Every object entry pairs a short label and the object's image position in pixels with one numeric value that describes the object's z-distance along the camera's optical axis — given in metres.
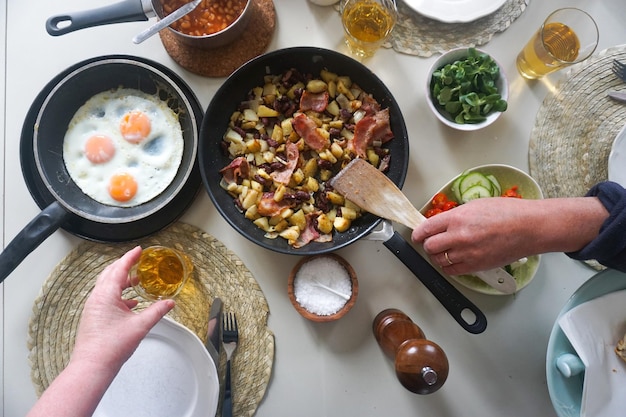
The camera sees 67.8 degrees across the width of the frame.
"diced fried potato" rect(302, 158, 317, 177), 1.33
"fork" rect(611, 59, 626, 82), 1.40
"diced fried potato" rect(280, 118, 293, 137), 1.35
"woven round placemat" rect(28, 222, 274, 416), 1.35
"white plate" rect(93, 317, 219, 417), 1.28
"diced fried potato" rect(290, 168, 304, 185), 1.32
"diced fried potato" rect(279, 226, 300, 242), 1.29
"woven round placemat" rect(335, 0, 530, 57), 1.43
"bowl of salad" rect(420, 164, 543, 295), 1.31
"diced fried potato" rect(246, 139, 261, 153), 1.33
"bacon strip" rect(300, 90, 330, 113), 1.35
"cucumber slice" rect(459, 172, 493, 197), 1.30
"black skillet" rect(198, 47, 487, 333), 1.22
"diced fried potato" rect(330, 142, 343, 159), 1.32
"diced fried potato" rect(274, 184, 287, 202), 1.29
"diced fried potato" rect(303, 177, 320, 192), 1.33
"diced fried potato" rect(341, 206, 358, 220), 1.30
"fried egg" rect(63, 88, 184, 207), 1.34
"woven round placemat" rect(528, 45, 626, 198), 1.39
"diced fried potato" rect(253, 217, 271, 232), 1.30
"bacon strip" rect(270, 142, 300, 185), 1.32
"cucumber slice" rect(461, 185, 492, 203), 1.29
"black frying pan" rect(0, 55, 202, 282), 1.27
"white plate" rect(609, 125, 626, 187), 1.29
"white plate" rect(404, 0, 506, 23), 1.40
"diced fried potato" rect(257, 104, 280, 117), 1.34
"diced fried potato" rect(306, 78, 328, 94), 1.34
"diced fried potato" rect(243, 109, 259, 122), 1.35
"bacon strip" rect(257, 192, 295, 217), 1.30
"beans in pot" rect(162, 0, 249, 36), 1.33
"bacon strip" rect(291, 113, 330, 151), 1.32
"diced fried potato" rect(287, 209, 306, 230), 1.30
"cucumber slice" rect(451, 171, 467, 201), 1.32
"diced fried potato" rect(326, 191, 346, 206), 1.31
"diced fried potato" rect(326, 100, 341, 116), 1.36
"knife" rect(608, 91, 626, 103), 1.37
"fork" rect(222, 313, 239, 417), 1.31
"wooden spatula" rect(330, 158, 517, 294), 1.22
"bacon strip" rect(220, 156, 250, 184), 1.31
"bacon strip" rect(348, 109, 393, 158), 1.30
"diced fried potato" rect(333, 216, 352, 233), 1.29
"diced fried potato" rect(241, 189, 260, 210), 1.30
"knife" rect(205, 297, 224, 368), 1.32
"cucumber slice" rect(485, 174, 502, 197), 1.31
